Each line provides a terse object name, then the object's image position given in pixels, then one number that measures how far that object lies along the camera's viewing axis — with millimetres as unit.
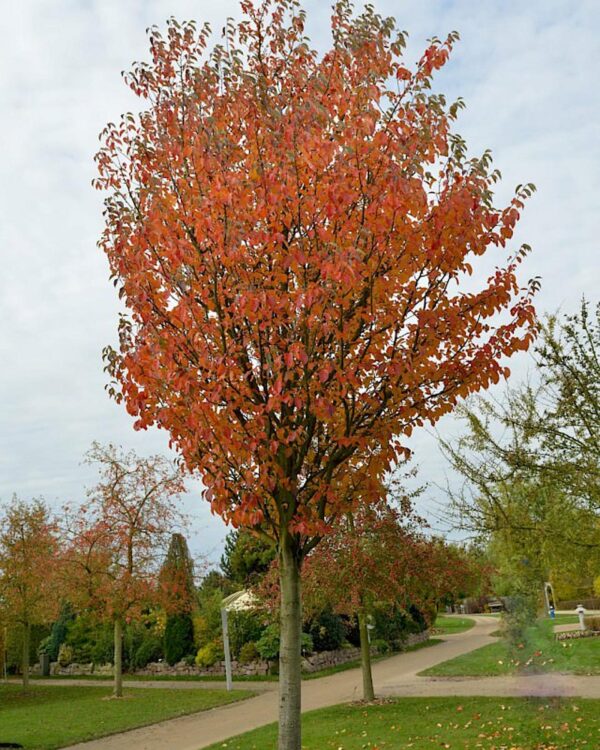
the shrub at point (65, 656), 29284
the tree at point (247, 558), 24830
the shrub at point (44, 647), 30875
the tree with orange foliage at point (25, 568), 21828
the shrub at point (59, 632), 30125
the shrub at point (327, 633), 21969
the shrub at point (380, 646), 24719
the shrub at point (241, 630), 22344
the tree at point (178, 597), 19625
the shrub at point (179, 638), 24266
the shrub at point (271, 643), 20766
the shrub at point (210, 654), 22828
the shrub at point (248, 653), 21922
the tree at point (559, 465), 8781
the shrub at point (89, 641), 27297
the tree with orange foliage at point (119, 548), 18750
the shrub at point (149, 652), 25547
